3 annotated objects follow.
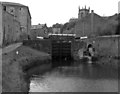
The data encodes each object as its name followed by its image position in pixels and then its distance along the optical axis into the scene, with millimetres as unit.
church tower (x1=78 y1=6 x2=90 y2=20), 88231
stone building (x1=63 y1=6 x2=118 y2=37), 48344
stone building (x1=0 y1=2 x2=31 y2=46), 28131
